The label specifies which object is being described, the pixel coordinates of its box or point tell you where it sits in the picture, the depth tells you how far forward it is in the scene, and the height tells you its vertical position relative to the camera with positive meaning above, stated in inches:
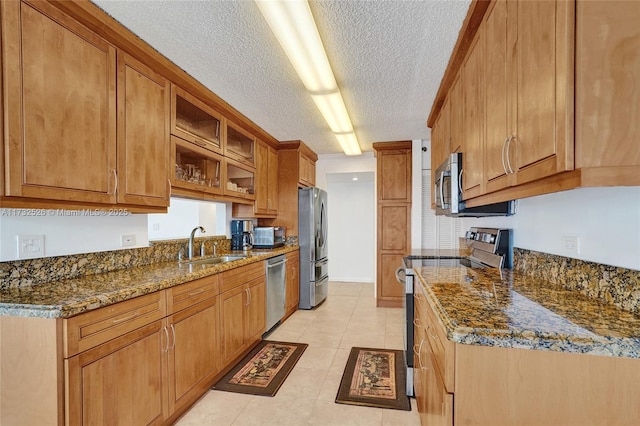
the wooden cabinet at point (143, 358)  53.4 -30.9
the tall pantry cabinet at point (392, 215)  180.9 -2.6
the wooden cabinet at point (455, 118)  85.1 +27.0
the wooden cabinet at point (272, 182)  167.0 +15.5
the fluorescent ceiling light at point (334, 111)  108.4 +38.7
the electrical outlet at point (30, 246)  63.0 -7.5
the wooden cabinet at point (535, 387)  34.9 -21.0
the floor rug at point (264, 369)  93.1 -53.2
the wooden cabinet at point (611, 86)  33.9 +13.8
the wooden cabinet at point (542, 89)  36.0 +16.0
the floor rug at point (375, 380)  86.7 -53.2
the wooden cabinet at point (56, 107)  53.2 +20.2
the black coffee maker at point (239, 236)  151.9 -12.5
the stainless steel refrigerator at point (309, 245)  174.6 -19.5
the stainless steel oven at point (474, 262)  86.5 -16.5
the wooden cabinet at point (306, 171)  183.6 +25.1
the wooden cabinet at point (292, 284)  157.8 -39.2
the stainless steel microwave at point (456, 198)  84.9 +3.8
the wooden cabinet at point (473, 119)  66.9 +21.2
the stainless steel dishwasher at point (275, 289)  134.9 -35.7
